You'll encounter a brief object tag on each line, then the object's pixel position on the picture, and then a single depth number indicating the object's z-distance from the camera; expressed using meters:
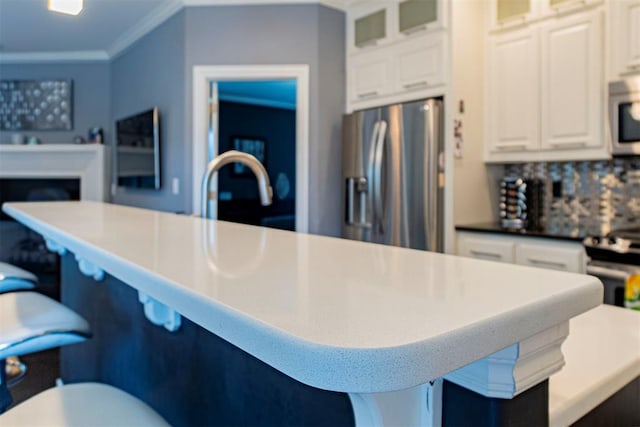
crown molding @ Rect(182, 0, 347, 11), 3.56
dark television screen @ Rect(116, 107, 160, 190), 4.06
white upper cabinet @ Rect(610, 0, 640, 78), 2.58
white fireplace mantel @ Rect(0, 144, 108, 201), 5.25
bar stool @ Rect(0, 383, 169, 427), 0.86
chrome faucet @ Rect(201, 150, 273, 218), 1.53
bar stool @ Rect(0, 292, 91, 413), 1.27
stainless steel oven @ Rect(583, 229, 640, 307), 2.28
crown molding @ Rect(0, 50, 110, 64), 5.25
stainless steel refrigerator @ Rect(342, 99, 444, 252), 3.03
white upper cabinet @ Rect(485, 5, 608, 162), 2.78
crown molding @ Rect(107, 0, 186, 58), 3.76
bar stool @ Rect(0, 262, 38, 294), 1.70
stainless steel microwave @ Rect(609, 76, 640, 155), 2.59
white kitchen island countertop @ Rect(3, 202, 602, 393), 0.36
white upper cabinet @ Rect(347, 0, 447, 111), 3.07
